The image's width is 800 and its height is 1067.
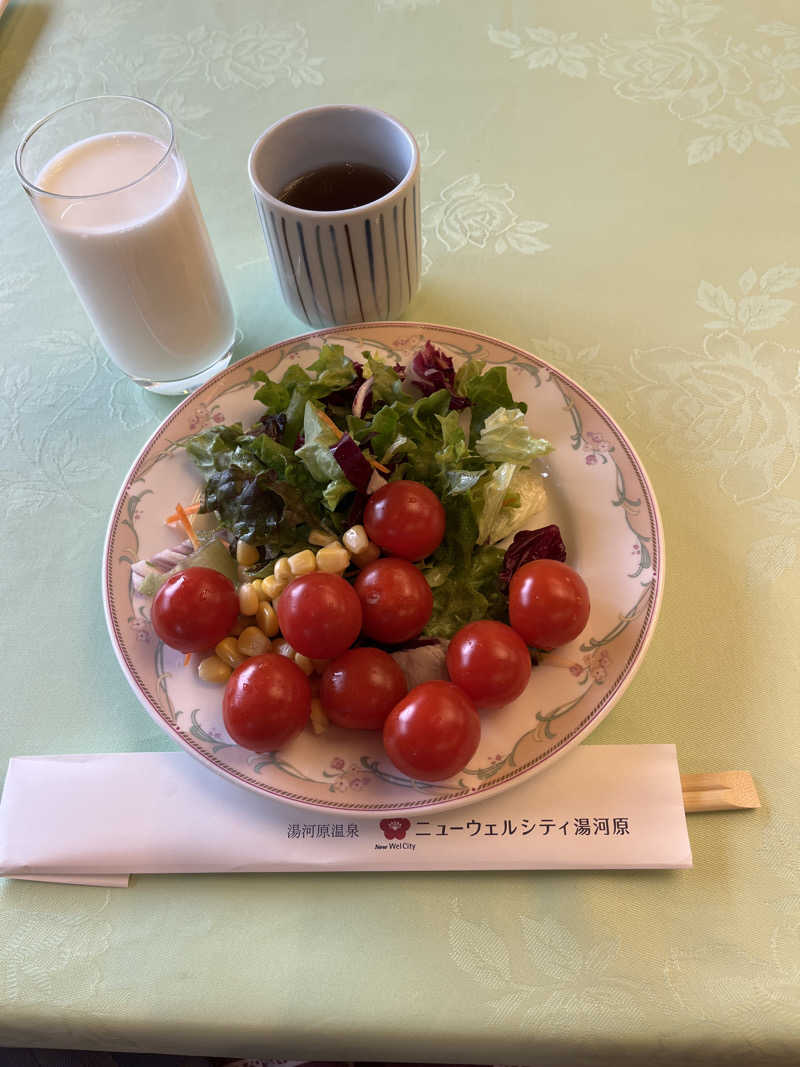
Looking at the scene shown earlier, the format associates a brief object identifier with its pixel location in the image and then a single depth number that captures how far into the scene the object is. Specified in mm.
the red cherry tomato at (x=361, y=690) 281
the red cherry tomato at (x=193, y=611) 295
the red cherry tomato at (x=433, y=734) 265
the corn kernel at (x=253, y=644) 310
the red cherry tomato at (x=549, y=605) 287
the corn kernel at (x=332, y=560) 310
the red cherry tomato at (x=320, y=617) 287
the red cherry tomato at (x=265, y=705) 275
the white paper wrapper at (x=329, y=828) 266
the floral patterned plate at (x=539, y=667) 276
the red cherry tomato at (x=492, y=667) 278
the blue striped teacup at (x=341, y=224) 337
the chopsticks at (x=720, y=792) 273
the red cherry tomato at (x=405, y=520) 308
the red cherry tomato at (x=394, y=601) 295
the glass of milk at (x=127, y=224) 324
